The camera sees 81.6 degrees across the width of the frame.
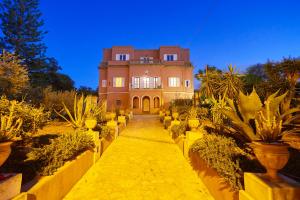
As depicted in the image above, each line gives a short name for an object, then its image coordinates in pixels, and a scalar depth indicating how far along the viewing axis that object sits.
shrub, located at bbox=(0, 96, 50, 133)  4.40
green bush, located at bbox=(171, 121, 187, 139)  8.29
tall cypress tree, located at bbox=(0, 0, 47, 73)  24.39
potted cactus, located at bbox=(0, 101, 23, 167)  2.18
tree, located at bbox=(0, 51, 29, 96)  10.78
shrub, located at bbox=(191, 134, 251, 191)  3.08
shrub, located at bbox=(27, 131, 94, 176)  3.36
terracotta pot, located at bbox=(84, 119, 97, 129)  5.80
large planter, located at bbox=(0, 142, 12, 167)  2.16
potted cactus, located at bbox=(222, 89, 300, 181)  2.22
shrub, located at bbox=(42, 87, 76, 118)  11.20
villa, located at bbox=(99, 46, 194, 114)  29.20
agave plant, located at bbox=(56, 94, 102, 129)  6.64
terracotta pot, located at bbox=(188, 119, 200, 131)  6.38
